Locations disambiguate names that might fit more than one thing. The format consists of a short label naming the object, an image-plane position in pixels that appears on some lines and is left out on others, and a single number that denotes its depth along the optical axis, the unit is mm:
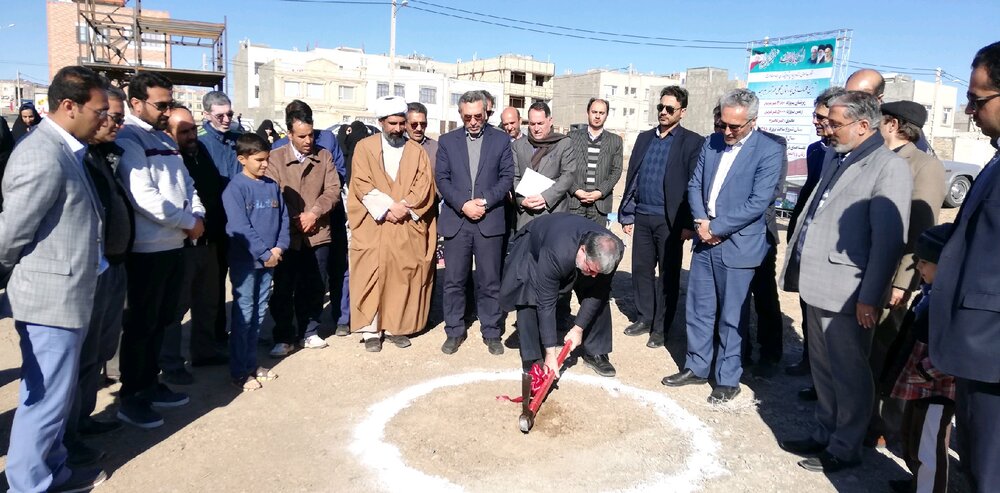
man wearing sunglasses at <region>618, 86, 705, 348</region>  5418
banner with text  10930
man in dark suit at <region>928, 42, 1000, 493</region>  2186
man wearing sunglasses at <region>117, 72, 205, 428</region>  3639
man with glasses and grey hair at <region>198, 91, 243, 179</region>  5012
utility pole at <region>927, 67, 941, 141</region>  35638
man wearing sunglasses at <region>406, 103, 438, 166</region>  5793
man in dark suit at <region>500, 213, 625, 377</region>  3850
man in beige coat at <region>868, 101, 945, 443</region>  3484
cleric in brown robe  5383
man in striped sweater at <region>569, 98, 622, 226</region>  5906
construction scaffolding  11883
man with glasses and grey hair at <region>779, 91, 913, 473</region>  3232
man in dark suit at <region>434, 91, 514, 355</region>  5469
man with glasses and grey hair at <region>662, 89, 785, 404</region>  4297
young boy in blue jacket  4406
